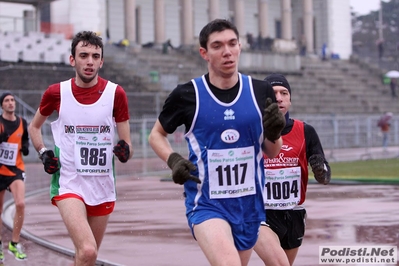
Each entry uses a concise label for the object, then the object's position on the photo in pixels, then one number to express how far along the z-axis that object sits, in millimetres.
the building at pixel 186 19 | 45094
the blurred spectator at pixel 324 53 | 55438
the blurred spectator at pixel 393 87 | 51312
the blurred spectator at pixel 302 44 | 54906
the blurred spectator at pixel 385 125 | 33438
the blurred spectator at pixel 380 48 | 56431
